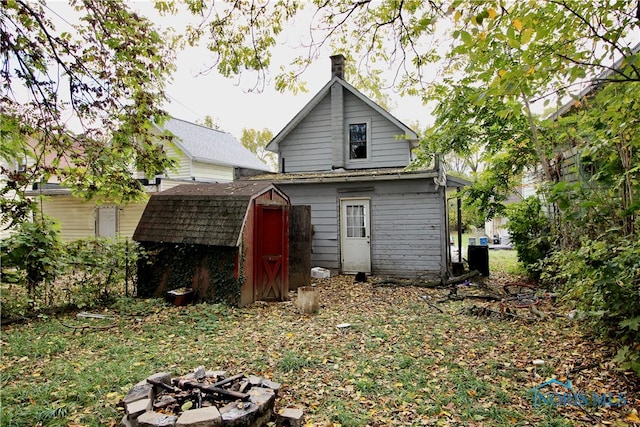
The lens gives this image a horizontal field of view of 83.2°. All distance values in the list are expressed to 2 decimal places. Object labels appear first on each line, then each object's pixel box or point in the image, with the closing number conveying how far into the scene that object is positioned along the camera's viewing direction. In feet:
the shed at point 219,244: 23.80
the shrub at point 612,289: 12.21
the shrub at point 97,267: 21.83
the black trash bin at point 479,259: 34.91
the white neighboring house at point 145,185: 45.47
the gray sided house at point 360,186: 32.78
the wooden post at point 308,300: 22.36
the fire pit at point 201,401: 9.51
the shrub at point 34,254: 19.20
